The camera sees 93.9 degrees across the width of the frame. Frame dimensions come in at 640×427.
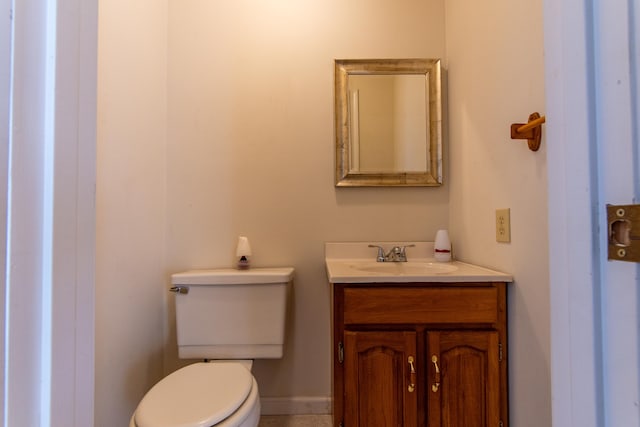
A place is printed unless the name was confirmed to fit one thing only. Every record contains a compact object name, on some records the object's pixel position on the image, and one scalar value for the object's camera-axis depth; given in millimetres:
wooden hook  855
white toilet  1271
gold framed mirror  1505
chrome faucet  1446
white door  296
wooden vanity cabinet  975
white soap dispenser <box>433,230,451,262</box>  1419
